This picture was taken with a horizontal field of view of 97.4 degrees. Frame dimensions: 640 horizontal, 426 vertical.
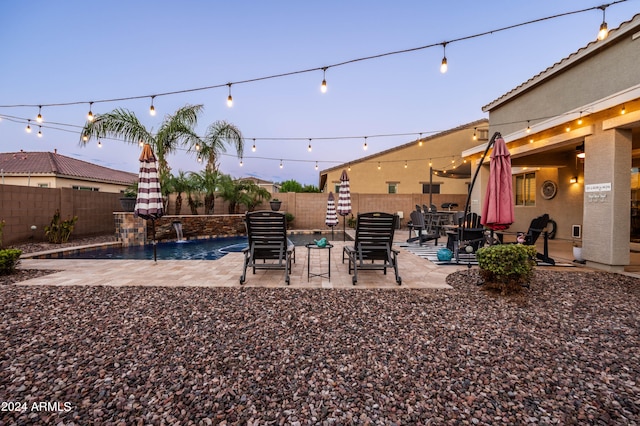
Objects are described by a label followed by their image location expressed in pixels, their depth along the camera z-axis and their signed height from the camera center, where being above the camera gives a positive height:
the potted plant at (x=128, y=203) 9.50 +0.15
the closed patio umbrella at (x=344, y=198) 9.66 +0.36
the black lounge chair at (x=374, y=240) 4.73 -0.54
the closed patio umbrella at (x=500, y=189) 4.66 +0.34
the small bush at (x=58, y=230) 8.65 -0.71
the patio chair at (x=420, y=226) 8.55 -0.53
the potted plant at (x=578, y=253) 6.07 -0.94
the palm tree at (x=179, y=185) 11.38 +0.94
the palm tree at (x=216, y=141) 12.22 +2.97
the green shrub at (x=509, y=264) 3.97 -0.79
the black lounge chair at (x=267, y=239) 4.67 -0.53
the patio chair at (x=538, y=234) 5.97 -0.52
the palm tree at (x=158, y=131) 10.28 +2.95
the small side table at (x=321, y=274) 4.85 -1.21
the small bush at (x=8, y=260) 4.94 -0.94
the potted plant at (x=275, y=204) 14.05 +0.20
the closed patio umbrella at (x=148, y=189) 6.29 +0.42
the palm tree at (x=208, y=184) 12.09 +1.05
